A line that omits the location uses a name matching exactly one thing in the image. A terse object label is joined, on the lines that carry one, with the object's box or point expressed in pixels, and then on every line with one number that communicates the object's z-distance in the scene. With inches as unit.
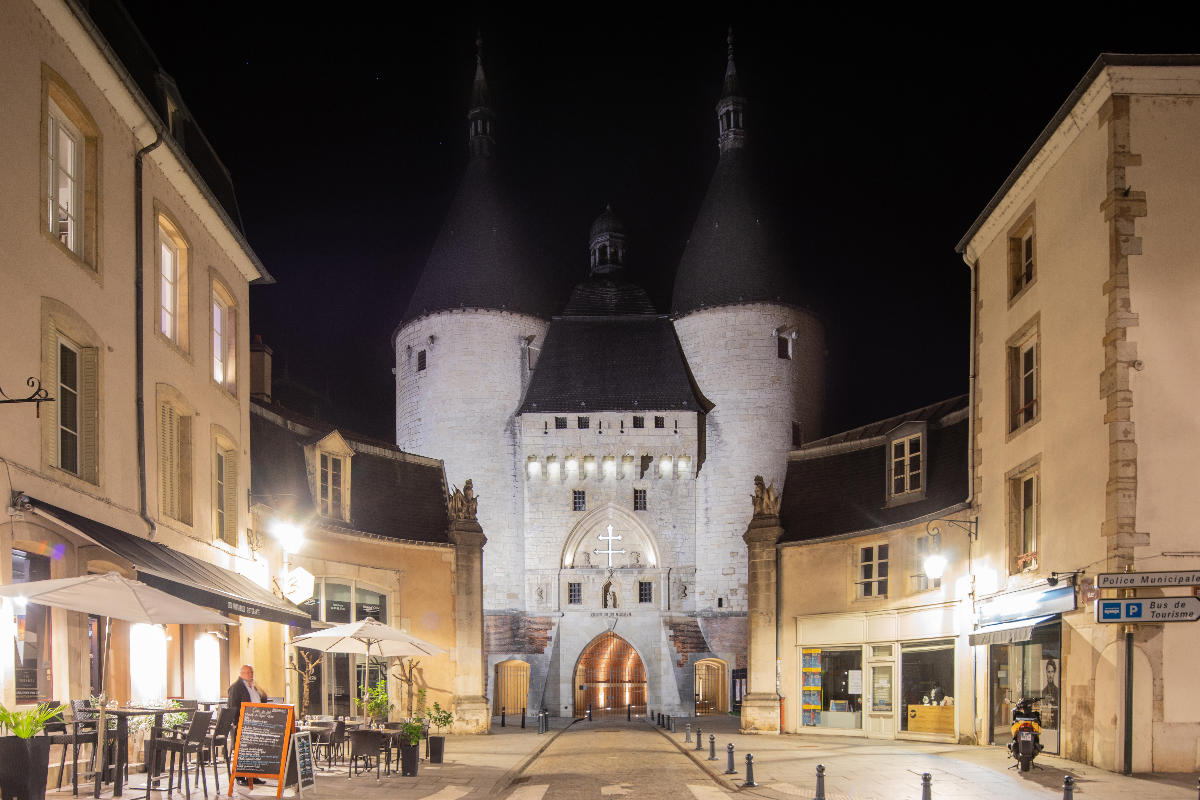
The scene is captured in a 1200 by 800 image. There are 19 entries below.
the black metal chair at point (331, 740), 738.2
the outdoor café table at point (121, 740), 472.1
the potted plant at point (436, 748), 789.2
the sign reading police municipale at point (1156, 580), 611.2
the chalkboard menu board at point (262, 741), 511.8
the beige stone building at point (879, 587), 990.4
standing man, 570.3
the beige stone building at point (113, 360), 498.6
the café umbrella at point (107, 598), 443.2
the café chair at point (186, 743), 487.1
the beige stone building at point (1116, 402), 633.0
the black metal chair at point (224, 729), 552.1
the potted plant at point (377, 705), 831.1
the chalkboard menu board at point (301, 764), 532.7
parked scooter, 655.1
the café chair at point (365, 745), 687.7
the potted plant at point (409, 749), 699.4
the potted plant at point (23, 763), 378.6
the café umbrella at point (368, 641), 740.0
